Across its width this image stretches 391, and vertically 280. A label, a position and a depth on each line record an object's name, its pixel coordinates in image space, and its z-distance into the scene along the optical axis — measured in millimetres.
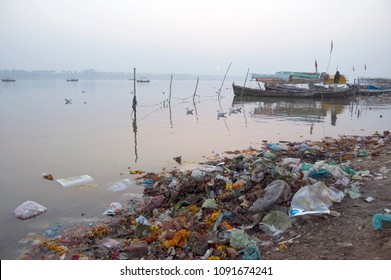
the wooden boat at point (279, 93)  29344
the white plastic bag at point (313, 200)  4004
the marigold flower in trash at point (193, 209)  4786
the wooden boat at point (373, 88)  34750
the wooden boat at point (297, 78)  30328
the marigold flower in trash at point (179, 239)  3791
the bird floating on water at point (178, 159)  8580
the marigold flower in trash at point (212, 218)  4324
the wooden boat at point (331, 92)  29900
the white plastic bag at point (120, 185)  6486
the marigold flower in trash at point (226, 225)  4048
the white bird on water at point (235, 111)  20200
